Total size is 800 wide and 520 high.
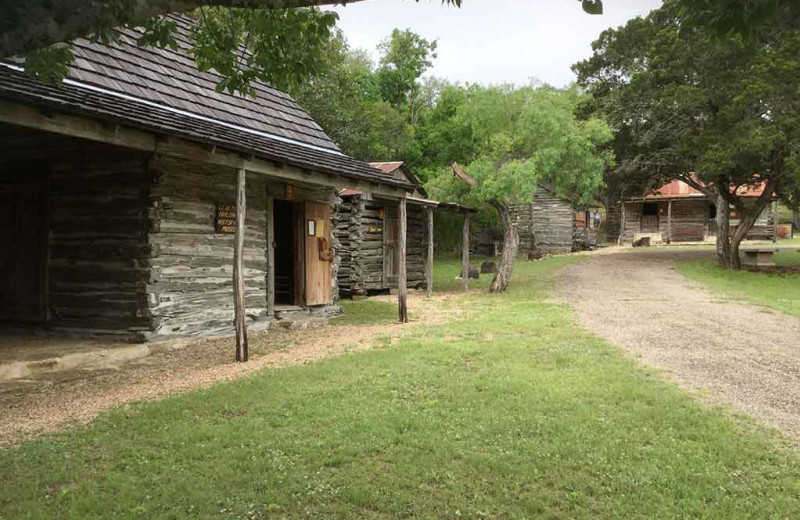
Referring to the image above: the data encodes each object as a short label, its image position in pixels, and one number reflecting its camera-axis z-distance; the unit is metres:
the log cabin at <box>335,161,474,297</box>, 16.93
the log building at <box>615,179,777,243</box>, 36.88
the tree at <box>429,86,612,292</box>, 16.02
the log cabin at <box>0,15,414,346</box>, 8.18
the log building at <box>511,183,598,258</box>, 34.16
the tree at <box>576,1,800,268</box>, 19.20
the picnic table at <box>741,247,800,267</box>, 22.69
